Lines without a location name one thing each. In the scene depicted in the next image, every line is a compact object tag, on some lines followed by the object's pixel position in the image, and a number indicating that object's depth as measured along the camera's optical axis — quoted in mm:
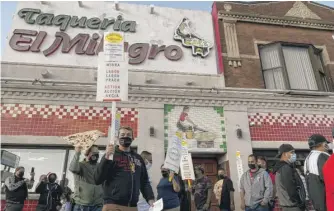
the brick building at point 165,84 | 9602
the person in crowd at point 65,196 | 7471
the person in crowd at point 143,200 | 6262
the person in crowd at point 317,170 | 4039
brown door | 10330
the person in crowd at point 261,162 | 7051
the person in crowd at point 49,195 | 7266
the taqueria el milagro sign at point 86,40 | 10750
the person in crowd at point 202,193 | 7156
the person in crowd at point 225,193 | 7133
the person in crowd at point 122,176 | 3723
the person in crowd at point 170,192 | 5934
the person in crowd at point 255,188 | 6334
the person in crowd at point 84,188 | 5150
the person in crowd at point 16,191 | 7168
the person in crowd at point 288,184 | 4992
